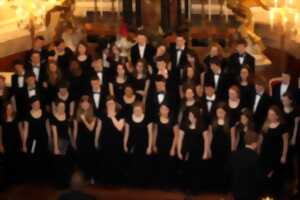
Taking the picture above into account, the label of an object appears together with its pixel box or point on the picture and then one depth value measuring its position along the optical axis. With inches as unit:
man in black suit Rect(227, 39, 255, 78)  508.1
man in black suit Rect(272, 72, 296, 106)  451.2
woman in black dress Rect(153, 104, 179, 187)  442.7
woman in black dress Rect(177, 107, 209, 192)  435.3
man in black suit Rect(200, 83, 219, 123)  454.7
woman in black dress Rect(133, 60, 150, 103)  483.0
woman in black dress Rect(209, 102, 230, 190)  434.2
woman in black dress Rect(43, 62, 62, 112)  491.3
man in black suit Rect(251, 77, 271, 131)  453.9
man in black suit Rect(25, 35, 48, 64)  519.8
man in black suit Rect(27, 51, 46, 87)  501.9
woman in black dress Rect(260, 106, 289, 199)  421.4
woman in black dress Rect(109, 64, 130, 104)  476.0
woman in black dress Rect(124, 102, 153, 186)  446.2
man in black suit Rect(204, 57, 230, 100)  489.9
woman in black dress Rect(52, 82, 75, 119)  466.7
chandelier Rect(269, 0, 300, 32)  575.1
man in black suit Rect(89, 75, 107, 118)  464.8
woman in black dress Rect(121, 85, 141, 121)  453.5
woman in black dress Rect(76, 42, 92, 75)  513.2
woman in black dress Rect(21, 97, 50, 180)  453.1
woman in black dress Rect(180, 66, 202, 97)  479.9
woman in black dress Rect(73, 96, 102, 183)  448.1
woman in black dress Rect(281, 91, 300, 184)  435.3
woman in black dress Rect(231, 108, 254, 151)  427.6
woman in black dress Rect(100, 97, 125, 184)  446.6
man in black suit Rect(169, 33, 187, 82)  512.0
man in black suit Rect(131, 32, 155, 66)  526.0
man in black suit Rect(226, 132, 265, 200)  370.8
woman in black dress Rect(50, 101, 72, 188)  453.5
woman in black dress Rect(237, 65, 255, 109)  461.9
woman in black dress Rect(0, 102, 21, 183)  451.6
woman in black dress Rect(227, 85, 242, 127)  444.6
